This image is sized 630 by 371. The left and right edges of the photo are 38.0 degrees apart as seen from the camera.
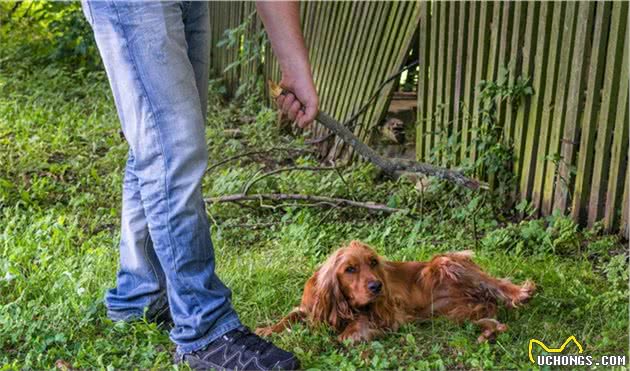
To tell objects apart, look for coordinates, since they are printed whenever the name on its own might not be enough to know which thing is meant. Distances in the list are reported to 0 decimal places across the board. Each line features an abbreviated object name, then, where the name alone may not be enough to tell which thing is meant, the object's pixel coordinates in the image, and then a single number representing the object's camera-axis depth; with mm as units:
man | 3232
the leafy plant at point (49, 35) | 10852
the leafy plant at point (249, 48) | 9294
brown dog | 3812
